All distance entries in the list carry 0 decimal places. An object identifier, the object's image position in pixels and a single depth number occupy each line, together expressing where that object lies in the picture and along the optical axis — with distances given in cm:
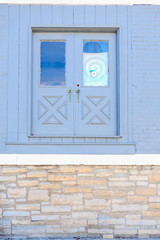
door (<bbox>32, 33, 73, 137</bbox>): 512
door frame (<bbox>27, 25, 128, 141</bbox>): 501
